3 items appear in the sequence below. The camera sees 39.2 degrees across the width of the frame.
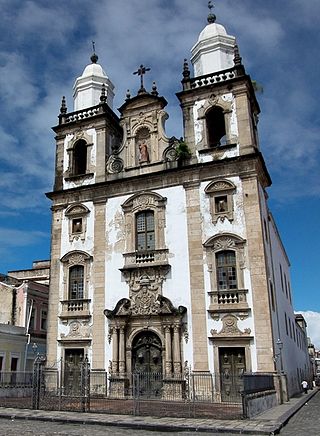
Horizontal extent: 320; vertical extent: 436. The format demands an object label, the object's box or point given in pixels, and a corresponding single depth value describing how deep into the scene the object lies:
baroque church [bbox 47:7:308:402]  20.53
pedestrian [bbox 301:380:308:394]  27.10
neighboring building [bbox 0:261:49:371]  27.05
